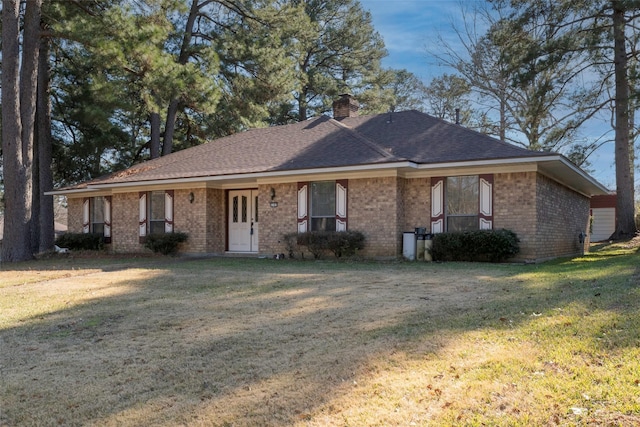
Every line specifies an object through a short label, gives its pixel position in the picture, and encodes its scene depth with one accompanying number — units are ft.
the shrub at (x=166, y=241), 57.21
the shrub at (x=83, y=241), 66.59
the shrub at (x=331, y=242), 47.19
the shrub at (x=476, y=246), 42.29
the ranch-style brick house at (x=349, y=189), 44.55
